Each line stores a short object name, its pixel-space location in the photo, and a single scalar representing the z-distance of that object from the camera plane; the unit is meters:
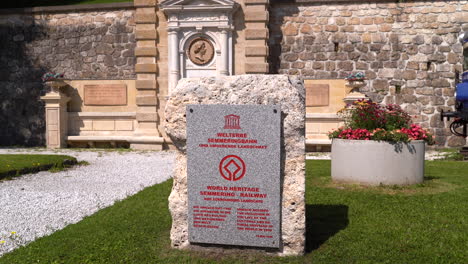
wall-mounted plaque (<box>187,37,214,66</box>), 13.20
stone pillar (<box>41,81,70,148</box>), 13.48
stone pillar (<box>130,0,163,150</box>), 13.41
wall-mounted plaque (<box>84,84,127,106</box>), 13.88
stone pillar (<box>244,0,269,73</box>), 13.05
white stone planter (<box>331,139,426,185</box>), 6.57
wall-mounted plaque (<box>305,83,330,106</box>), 13.02
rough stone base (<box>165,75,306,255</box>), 3.79
